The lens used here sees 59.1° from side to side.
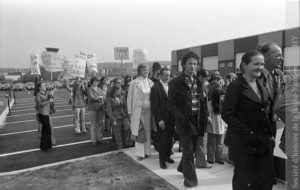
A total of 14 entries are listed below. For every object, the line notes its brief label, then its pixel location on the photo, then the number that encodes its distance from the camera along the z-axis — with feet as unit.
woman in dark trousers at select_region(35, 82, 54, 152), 21.45
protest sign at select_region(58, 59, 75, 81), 31.12
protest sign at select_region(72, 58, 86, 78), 30.01
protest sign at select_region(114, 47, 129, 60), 34.60
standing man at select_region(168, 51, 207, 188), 12.34
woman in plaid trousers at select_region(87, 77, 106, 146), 23.09
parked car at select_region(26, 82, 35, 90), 163.00
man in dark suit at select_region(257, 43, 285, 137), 9.46
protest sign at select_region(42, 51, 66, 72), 36.63
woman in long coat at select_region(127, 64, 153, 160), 17.58
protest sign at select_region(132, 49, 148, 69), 32.22
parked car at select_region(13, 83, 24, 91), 163.12
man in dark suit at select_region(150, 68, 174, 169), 15.75
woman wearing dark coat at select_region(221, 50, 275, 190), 8.53
